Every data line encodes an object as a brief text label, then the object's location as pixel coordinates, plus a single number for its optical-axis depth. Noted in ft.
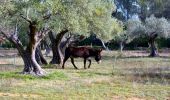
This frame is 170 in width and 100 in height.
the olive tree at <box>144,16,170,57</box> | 159.94
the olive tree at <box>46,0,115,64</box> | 68.49
